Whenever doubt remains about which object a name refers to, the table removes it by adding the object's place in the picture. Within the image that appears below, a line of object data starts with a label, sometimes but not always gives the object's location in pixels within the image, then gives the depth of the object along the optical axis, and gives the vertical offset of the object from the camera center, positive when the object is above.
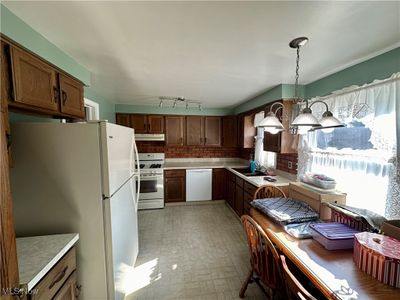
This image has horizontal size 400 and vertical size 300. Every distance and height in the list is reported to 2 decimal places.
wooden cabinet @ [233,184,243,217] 3.19 -1.15
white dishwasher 3.96 -1.03
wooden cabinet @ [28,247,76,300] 0.90 -0.81
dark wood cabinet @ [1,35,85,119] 1.03 +0.37
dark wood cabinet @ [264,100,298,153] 2.53 +0.02
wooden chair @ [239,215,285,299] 1.39 -0.98
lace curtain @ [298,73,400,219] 1.48 -0.09
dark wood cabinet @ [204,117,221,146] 4.34 +0.16
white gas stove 3.72 -0.94
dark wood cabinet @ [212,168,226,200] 4.07 -1.05
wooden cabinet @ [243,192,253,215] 2.86 -1.05
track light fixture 3.38 +0.74
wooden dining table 0.90 -0.77
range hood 3.90 +0.02
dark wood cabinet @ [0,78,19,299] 0.57 -0.31
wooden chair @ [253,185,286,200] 2.29 -0.71
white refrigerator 1.24 -0.37
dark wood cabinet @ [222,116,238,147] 4.39 +0.14
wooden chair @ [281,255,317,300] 0.92 -0.82
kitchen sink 3.34 -0.68
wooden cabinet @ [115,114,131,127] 3.95 +0.41
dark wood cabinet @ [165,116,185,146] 4.14 +0.18
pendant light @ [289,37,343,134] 1.35 +0.14
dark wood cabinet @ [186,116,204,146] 4.25 +0.16
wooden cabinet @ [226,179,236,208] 3.62 -1.16
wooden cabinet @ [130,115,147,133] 4.00 +0.33
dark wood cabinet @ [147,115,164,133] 4.06 +0.31
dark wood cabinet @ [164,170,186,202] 3.91 -1.04
